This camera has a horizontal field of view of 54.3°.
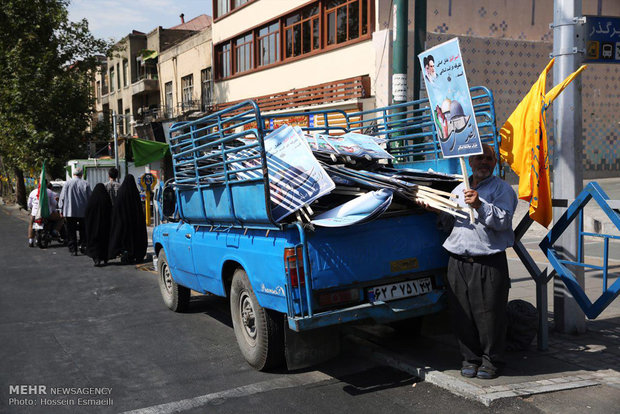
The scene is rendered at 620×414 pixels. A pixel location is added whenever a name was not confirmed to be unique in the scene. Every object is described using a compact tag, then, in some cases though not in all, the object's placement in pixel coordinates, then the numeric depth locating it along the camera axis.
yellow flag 4.84
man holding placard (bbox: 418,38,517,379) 4.42
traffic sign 5.54
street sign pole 5.52
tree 27.33
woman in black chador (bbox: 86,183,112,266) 11.72
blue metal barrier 4.49
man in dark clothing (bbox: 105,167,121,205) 12.01
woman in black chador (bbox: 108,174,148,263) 11.46
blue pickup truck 4.51
